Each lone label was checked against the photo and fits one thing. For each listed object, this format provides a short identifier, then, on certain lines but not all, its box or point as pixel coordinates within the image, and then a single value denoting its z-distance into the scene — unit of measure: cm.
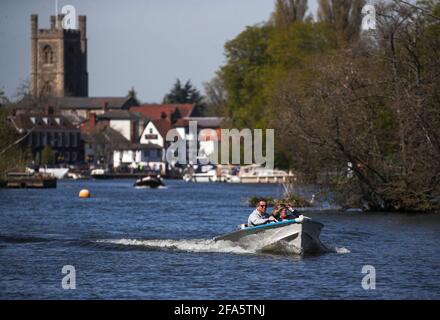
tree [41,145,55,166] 16950
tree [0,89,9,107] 12056
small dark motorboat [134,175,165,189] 12569
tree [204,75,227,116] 13069
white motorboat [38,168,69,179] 16181
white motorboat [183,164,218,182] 16100
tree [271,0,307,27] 12494
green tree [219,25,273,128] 12019
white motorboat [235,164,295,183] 13838
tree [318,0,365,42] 11364
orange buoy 9521
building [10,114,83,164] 16561
